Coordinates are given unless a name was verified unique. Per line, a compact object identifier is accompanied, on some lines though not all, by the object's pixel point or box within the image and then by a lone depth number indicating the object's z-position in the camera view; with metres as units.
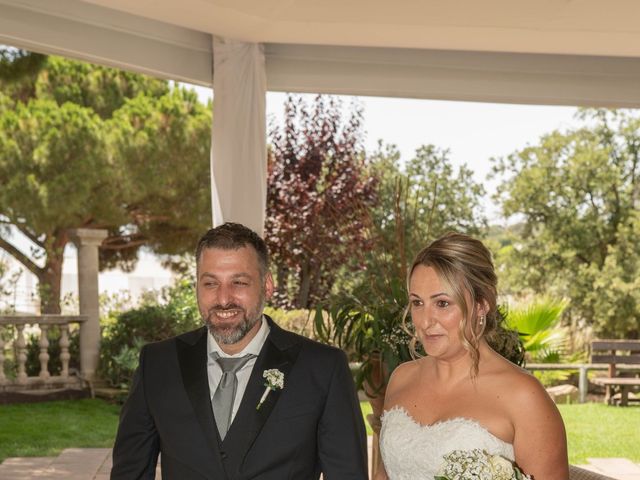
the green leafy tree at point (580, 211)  13.28
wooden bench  10.03
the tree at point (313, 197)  11.97
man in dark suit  2.16
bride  2.27
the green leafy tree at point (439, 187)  13.97
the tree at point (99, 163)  11.92
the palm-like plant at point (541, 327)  10.52
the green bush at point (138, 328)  10.06
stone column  10.34
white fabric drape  5.20
